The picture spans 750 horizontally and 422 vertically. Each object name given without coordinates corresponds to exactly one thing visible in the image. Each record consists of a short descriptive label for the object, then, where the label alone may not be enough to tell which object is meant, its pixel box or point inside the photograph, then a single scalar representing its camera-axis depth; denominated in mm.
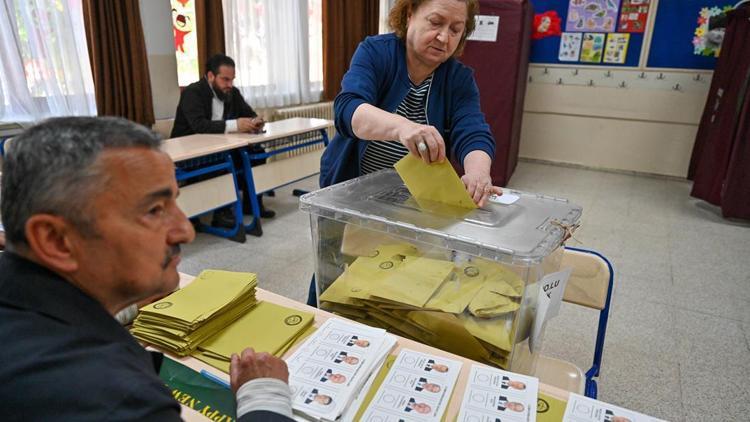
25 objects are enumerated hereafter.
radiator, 4077
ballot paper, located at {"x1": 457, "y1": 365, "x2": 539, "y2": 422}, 694
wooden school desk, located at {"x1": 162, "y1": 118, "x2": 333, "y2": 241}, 2861
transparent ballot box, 825
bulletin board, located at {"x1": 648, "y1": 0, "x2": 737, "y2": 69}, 4559
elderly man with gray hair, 436
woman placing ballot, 1105
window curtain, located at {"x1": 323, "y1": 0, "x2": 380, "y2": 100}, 4957
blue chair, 1208
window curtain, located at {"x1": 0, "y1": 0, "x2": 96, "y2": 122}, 2721
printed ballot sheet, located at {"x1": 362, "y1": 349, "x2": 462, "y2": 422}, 698
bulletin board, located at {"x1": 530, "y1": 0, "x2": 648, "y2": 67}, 4855
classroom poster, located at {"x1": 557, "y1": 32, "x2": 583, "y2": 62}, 5105
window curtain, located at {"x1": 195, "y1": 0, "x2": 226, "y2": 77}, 3660
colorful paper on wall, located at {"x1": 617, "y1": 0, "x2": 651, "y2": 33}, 4734
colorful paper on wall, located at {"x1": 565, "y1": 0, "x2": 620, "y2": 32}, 4867
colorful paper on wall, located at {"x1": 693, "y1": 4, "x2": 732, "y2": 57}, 4473
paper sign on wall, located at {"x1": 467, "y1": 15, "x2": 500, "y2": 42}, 4059
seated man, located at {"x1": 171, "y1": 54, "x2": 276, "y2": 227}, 3316
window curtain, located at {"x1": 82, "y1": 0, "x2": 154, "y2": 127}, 3027
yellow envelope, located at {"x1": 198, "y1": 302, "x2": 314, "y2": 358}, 856
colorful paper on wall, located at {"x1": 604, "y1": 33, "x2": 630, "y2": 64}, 4898
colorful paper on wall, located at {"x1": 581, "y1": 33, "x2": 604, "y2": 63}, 5008
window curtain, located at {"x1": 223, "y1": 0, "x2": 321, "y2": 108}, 4070
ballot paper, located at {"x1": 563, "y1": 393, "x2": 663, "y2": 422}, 693
